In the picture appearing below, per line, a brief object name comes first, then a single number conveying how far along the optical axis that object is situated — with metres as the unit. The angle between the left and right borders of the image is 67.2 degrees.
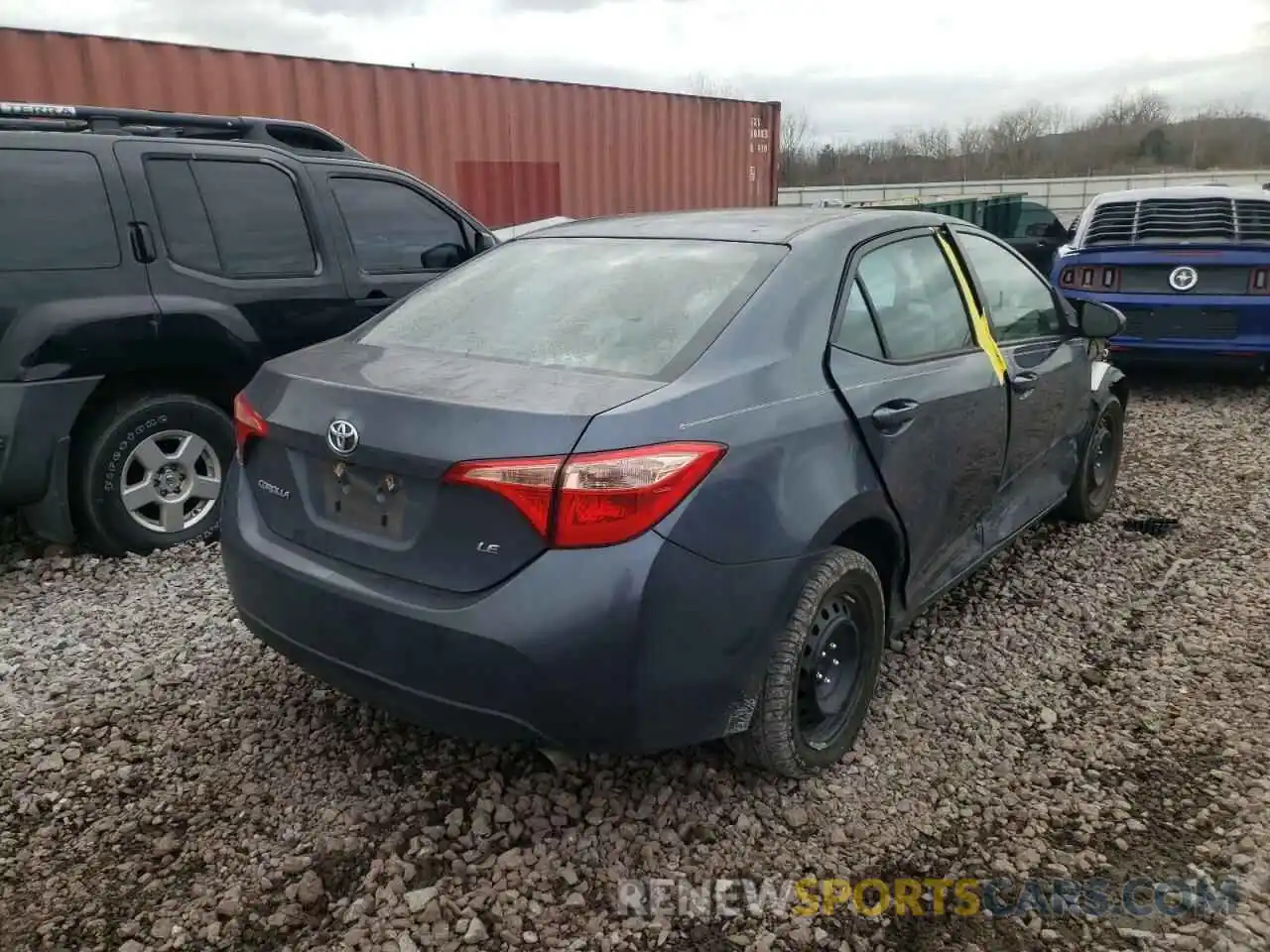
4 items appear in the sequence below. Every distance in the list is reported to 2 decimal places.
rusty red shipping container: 7.36
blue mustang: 7.05
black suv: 3.82
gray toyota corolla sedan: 2.11
